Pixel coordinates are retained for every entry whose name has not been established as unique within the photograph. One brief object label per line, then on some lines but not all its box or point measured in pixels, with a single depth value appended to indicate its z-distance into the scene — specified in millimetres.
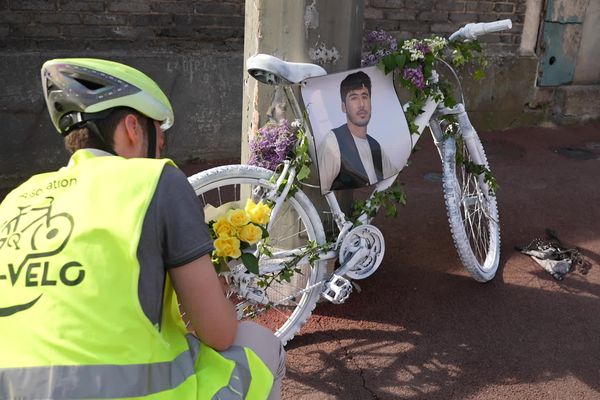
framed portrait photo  3059
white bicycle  2883
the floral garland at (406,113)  3041
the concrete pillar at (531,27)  7121
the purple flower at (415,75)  3283
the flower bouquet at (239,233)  2279
